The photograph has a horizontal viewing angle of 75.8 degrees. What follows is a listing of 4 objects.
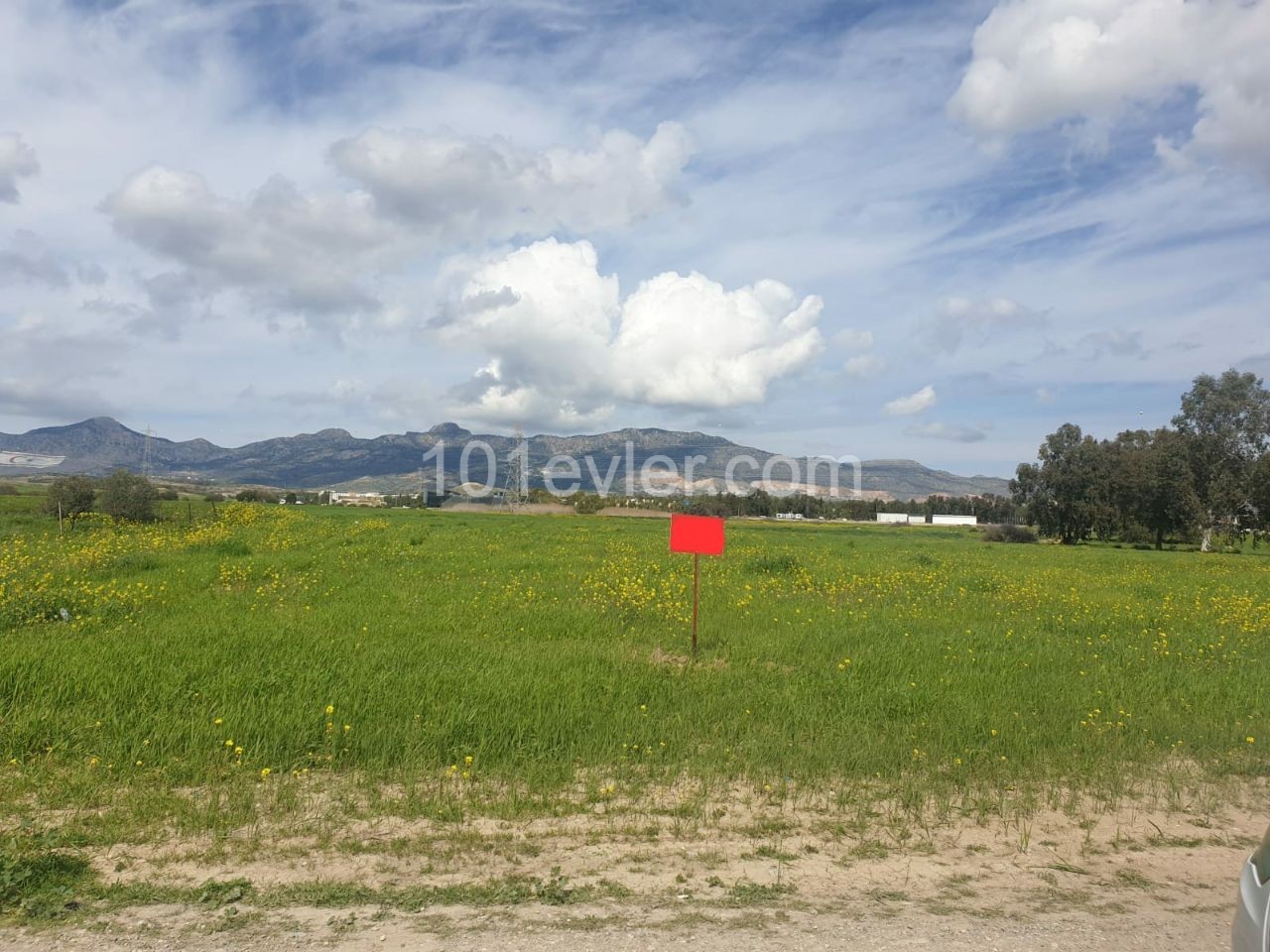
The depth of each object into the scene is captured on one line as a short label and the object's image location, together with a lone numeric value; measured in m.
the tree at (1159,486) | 68.19
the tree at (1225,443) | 66.62
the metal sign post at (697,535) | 11.64
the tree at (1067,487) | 76.62
